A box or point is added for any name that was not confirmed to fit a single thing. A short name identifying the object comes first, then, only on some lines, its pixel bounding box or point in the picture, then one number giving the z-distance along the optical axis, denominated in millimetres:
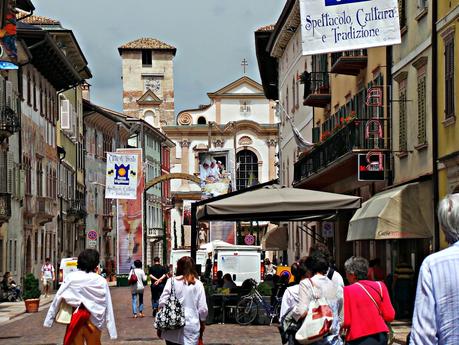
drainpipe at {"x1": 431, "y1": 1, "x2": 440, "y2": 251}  24062
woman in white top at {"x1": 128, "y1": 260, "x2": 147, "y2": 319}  31641
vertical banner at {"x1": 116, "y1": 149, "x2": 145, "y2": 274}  59375
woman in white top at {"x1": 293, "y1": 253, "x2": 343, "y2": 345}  11102
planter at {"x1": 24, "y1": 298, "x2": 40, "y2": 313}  37406
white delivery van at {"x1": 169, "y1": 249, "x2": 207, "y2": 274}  61819
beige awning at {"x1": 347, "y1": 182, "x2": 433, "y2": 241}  24656
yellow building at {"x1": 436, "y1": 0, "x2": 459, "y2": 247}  22594
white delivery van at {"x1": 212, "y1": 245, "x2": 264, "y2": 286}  41425
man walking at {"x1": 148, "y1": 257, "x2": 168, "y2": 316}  29234
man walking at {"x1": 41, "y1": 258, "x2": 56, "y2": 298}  50188
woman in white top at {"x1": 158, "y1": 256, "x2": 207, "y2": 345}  12359
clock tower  124125
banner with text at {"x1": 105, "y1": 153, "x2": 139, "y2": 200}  52312
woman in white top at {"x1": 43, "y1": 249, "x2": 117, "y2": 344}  11492
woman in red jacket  10914
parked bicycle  26953
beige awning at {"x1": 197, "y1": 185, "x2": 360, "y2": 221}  22128
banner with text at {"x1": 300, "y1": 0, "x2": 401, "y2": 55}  19062
